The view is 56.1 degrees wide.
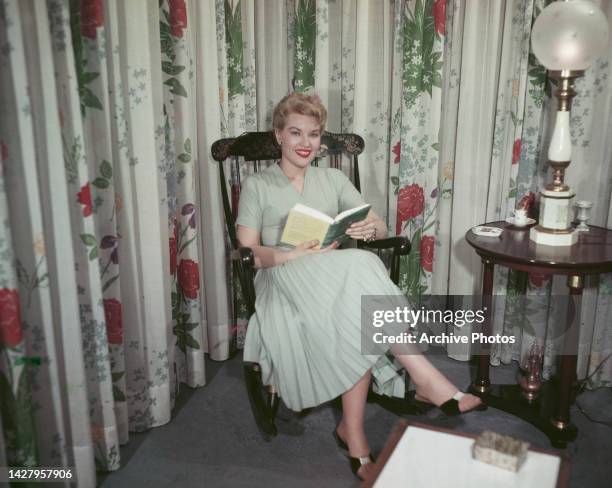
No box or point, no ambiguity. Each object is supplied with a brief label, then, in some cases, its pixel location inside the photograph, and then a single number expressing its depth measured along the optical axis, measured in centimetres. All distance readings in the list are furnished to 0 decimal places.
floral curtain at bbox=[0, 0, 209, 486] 139
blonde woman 174
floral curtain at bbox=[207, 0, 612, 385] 223
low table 118
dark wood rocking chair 187
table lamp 178
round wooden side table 177
